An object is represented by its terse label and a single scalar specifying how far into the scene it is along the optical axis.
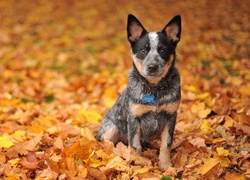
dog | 4.18
